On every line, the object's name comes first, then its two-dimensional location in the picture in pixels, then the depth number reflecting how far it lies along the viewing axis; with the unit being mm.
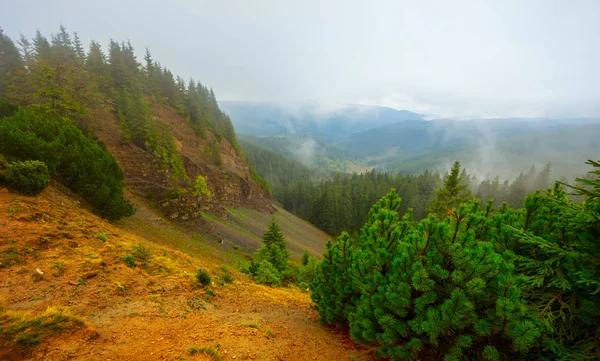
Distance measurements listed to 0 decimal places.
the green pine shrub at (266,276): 18062
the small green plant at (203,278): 12562
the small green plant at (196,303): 10118
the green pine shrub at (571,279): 4934
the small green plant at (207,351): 6894
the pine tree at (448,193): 21391
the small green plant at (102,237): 12591
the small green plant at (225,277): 14113
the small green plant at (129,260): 11519
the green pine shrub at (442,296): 5004
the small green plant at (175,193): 32719
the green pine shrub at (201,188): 41469
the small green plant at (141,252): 12597
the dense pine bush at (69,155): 13953
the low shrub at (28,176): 12445
